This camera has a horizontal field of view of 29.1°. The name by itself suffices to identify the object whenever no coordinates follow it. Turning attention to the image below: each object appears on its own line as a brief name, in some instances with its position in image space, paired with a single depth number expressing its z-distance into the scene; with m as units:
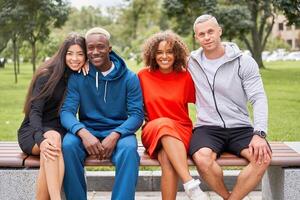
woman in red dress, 4.49
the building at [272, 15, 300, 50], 95.19
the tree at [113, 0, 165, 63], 61.62
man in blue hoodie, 4.40
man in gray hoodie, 4.64
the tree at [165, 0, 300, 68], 30.49
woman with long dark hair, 4.59
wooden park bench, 4.54
